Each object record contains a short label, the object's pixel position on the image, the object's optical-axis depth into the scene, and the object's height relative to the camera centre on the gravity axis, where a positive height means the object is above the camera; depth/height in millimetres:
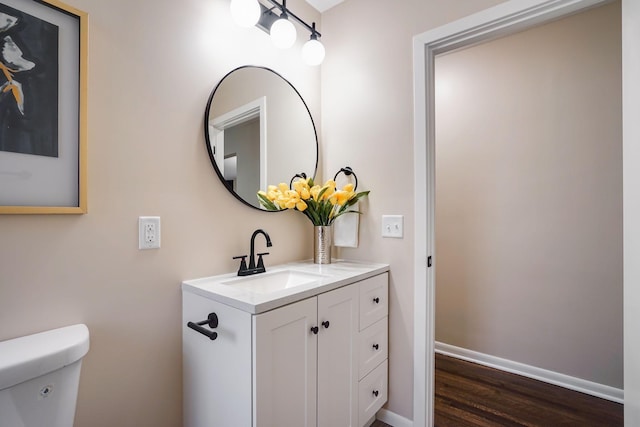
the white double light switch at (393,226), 1590 -55
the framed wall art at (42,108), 886 +334
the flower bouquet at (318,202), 1572 +73
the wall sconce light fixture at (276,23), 1301 +880
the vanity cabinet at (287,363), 985 -538
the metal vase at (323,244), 1707 -155
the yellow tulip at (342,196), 1611 +103
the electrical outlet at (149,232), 1144 -56
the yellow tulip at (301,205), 1584 +56
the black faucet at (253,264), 1413 -221
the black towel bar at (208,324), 1051 -375
